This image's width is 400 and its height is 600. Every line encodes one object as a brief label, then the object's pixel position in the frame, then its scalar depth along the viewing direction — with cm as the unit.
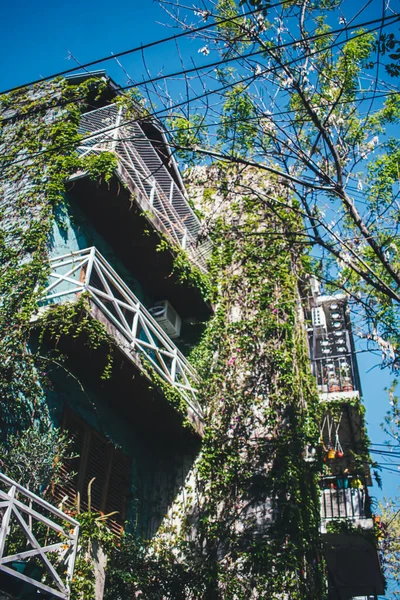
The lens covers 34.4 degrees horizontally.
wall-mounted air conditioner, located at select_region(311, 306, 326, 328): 1533
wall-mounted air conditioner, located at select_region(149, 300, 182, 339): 1227
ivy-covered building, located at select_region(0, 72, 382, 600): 813
